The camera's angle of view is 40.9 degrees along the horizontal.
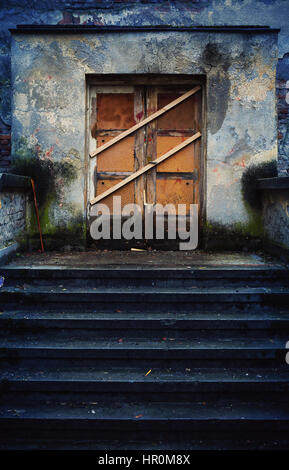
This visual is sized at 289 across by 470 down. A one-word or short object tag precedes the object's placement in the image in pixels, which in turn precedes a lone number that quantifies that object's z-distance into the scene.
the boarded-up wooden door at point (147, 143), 5.39
